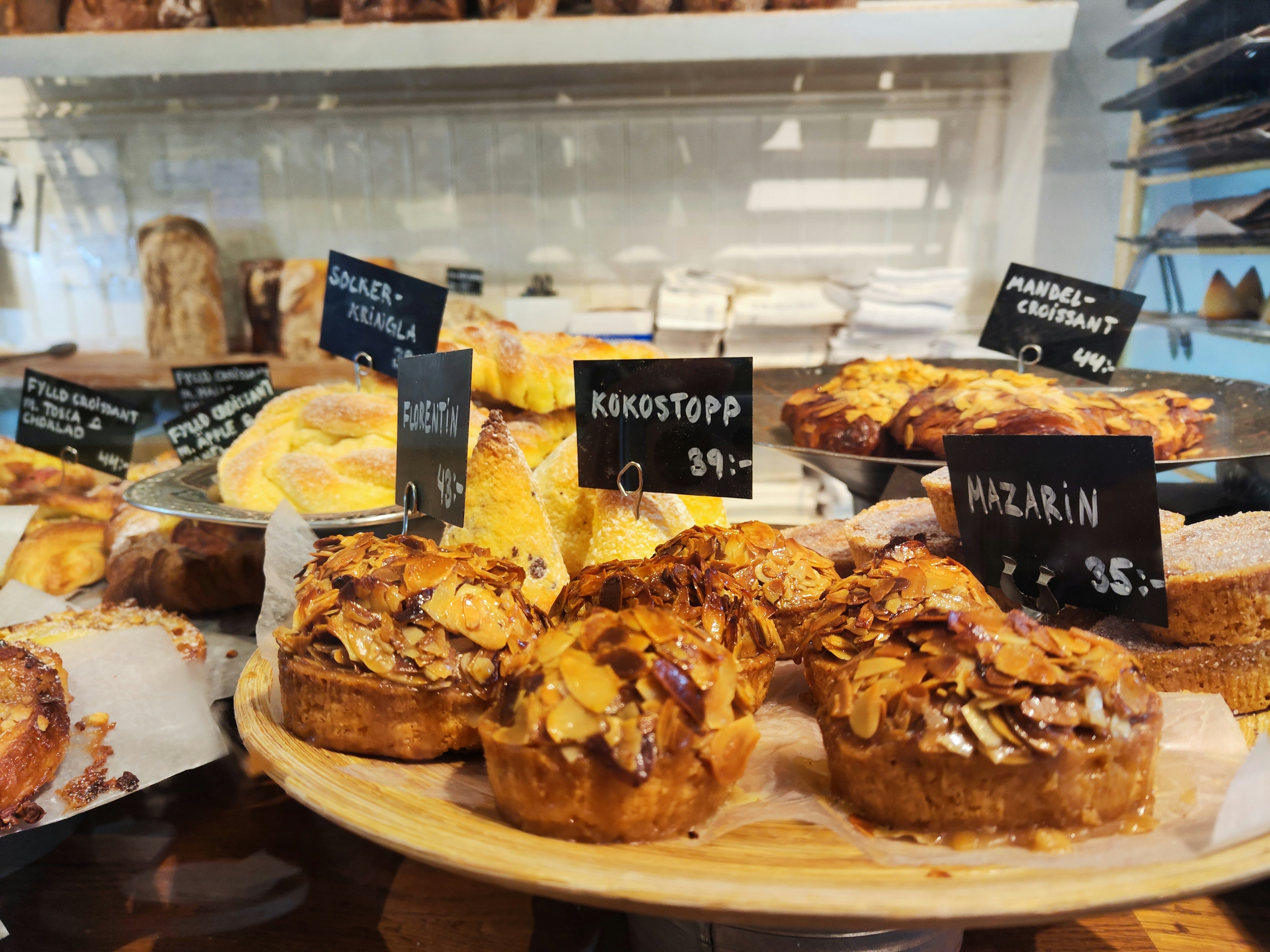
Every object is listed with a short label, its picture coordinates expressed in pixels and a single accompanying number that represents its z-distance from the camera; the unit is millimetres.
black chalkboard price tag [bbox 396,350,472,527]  351
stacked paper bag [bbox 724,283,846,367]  1038
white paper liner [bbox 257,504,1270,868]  223
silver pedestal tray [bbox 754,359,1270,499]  446
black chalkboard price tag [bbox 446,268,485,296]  1129
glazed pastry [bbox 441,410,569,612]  360
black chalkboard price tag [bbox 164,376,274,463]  573
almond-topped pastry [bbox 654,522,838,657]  341
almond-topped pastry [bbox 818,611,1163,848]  237
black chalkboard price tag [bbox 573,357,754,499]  330
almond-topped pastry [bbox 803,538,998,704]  295
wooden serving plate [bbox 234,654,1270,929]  206
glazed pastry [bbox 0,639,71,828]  308
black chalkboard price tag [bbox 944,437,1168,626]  286
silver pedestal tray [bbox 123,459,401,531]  410
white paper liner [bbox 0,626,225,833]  342
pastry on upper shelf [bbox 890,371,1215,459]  461
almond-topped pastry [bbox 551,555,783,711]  304
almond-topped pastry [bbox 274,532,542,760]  287
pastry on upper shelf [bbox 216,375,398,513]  455
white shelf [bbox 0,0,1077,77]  828
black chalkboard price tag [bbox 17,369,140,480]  567
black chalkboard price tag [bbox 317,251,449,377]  503
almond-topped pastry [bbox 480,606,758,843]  240
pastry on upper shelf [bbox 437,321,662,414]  515
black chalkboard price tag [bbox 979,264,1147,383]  551
